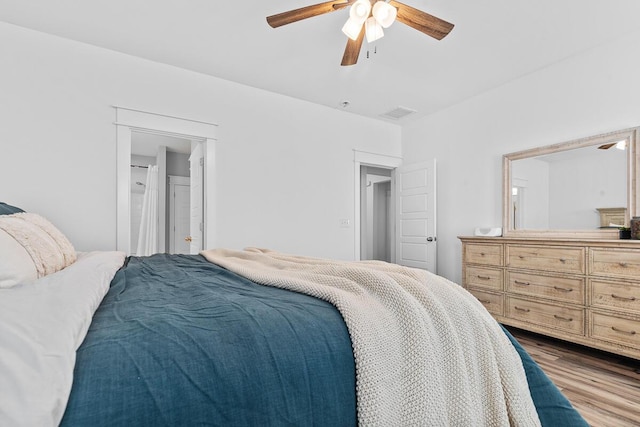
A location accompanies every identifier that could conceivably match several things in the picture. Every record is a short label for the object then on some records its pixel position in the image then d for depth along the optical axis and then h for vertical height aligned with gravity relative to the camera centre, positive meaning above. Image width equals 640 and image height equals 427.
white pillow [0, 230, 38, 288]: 1.05 -0.17
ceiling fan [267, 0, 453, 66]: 2.12 +1.30
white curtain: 4.48 -0.09
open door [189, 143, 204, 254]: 3.60 +0.17
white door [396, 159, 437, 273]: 4.40 -0.01
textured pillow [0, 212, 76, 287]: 1.09 -0.14
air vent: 4.42 +1.39
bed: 0.59 -0.32
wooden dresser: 2.45 -0.60
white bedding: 0.51 -0.24
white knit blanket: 0.84 -0.39
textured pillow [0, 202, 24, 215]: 1.84 +0.01
